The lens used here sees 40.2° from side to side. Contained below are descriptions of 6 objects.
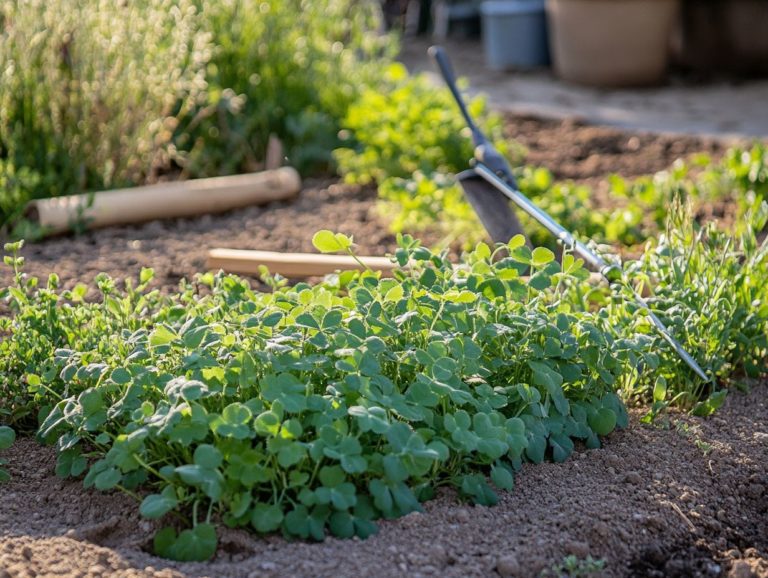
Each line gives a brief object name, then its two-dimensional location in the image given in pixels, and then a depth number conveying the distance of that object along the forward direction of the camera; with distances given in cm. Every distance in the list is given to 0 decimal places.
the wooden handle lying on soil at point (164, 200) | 395
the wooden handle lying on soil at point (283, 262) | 337
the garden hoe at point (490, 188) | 343
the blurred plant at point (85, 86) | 421
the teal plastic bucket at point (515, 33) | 865
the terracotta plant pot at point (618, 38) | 777
